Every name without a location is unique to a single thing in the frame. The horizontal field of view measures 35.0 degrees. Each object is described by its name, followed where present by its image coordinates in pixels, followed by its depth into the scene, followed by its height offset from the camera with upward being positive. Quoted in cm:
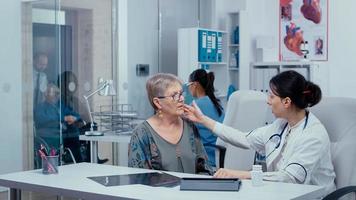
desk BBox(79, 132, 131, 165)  489 -60
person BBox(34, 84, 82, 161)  564 -47
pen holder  285 -47
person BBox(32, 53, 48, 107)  562 -4
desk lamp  515 -20
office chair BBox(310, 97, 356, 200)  289 -33
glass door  563 +0
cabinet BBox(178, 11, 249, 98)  686 +20
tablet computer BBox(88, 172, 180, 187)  256 -51
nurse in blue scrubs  466 -25
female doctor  277 -35
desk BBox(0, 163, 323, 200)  229 -51
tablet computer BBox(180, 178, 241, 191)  240 -48
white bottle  248 -46
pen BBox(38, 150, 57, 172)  286 -48
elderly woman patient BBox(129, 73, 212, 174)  305 -36
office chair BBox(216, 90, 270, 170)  371 -31
